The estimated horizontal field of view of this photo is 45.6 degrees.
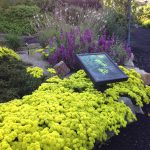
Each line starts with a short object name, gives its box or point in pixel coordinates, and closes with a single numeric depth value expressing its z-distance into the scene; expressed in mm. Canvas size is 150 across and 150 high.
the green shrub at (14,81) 2483
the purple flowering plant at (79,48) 3331
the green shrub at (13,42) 4129
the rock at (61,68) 3056
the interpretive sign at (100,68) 2306
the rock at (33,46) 4236
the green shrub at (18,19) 5405
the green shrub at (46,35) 4274
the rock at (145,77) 3277
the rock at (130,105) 2531
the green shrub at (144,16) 7512
